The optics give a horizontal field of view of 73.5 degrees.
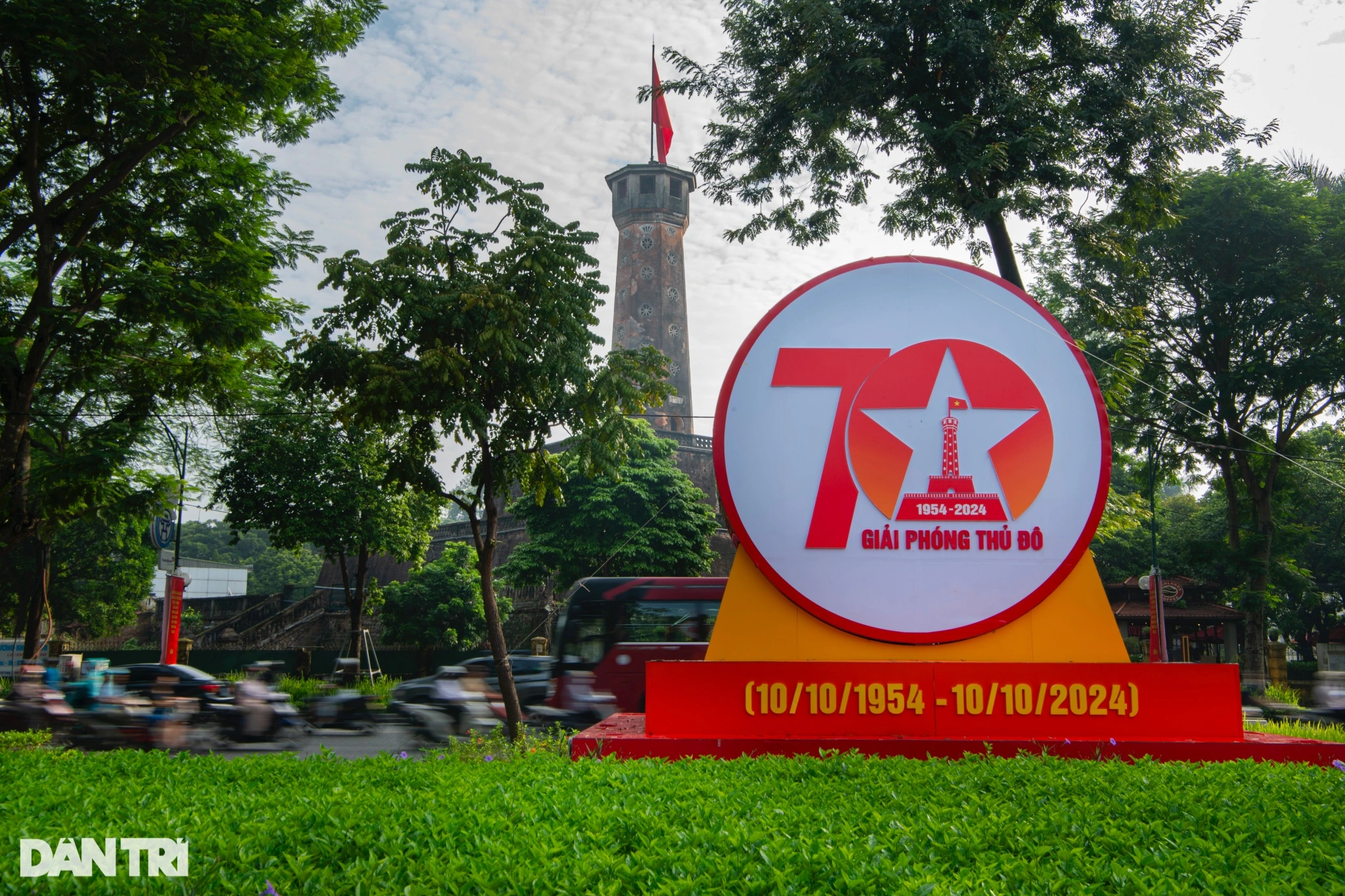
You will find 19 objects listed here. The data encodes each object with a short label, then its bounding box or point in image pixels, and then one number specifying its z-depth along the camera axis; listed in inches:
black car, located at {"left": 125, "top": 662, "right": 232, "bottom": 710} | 632.4
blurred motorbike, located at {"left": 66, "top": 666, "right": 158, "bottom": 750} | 553.6
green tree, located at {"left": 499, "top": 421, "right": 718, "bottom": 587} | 1205.1
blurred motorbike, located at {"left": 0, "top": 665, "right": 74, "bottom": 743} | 580.7
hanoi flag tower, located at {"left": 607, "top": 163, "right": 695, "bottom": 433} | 1894.7
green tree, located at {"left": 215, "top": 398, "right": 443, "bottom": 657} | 935.7
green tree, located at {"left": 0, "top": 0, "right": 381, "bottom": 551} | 426.6
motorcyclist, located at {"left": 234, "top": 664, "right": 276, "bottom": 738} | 608.7
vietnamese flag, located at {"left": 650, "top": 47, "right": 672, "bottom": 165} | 1822.1
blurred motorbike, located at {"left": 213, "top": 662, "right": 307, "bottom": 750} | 610.2
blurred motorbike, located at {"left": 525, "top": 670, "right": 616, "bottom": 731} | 643.5
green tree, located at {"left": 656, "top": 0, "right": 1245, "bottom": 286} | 563.2
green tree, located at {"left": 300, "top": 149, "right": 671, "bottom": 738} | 393.1
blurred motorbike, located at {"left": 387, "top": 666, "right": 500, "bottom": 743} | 629.9
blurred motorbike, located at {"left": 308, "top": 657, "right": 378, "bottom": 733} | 669.3
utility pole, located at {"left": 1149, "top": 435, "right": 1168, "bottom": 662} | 899.4
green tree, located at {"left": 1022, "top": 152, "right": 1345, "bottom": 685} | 911.7
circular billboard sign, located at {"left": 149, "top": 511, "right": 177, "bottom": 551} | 898.1
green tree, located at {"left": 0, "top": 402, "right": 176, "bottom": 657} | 457.1
